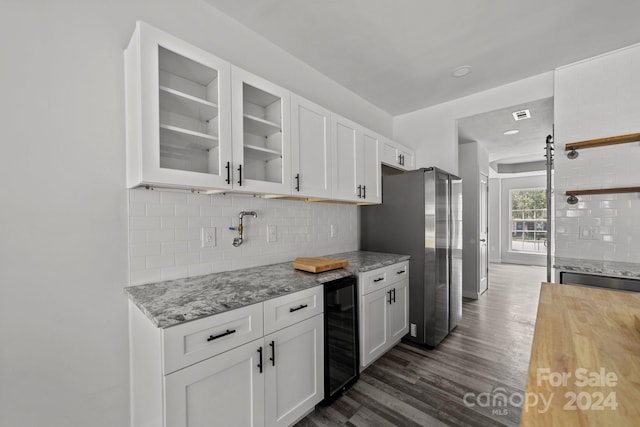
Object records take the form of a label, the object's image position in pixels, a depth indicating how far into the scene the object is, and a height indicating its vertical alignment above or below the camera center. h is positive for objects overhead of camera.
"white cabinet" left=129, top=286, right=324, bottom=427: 1.13 -0.77
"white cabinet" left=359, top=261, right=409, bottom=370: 2.16 -0.88
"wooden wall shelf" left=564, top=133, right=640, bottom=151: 2.28 +0.61
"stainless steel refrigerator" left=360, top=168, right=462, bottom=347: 2.67 -0.29
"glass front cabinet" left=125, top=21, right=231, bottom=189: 1.34 +0.57
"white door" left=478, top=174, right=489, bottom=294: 4.59 -0.50
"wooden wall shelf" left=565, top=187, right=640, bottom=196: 2.32 +0.16
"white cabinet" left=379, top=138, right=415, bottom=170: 3.07 +0.70
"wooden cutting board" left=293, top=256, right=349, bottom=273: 1.93 -0.39
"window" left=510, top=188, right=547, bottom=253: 6.92 -0.28
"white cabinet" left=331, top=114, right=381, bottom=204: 2.43 +0.48
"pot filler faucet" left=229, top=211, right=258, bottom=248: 1.97 -0.13
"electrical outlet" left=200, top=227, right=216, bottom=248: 1.82 -0.16
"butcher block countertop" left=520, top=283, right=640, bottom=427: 0.52 -0.41
